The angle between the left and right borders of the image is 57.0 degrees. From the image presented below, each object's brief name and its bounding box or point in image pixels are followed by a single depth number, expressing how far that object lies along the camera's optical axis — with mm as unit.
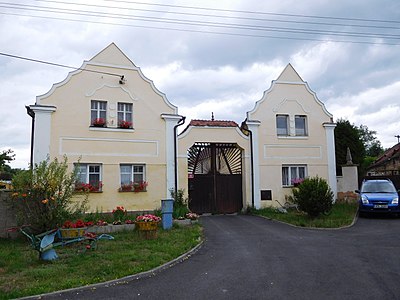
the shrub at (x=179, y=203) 15170
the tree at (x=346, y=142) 29078
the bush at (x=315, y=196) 14797
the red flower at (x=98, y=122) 17375
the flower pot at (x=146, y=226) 11281
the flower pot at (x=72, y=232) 10689
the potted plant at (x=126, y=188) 17375
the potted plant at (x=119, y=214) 13933
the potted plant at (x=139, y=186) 17562
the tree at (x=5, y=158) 14813
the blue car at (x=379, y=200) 16062
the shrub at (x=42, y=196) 10906
